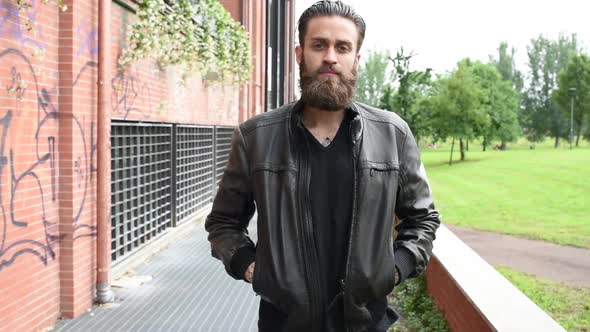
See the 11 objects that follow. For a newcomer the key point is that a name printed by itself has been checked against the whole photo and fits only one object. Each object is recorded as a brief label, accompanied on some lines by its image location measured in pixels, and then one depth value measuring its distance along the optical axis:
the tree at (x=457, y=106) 58.66
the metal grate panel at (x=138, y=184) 8.22
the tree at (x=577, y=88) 77.50
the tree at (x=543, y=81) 90.25
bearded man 2.29
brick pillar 5.98
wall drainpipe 6.57
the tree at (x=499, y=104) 73.38
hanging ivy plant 8.20
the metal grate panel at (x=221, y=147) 15.73
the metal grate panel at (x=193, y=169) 11.89
